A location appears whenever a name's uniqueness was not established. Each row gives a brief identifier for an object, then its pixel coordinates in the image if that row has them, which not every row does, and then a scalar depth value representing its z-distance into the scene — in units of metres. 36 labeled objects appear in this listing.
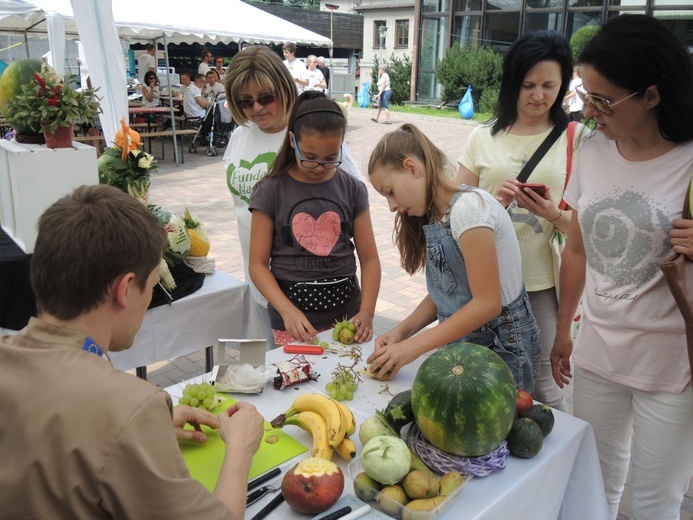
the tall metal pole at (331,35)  19.05
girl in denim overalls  1.90
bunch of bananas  1.58
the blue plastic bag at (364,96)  24.67
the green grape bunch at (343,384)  1.88
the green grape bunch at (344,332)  2.32
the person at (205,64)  14.94
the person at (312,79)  14.02
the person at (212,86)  13.79
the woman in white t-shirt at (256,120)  2.90
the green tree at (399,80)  26.34
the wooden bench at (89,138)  10.31
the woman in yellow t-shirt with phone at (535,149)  2.64
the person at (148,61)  15.06
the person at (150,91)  13.31
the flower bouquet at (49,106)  2.82
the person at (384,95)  19.69
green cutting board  1.50
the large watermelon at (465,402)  1.43
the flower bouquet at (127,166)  2.95
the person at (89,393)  1.03
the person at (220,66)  16.17
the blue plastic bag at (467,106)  20.31
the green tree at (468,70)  21.62
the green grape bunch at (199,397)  1.76
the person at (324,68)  17.48
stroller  12.71
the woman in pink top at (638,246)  1.76
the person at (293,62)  13.73
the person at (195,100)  13.79
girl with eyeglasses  2.50
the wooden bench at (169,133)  11.54
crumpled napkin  1.91
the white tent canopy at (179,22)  9.43
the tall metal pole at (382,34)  30.31
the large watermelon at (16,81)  2.91
